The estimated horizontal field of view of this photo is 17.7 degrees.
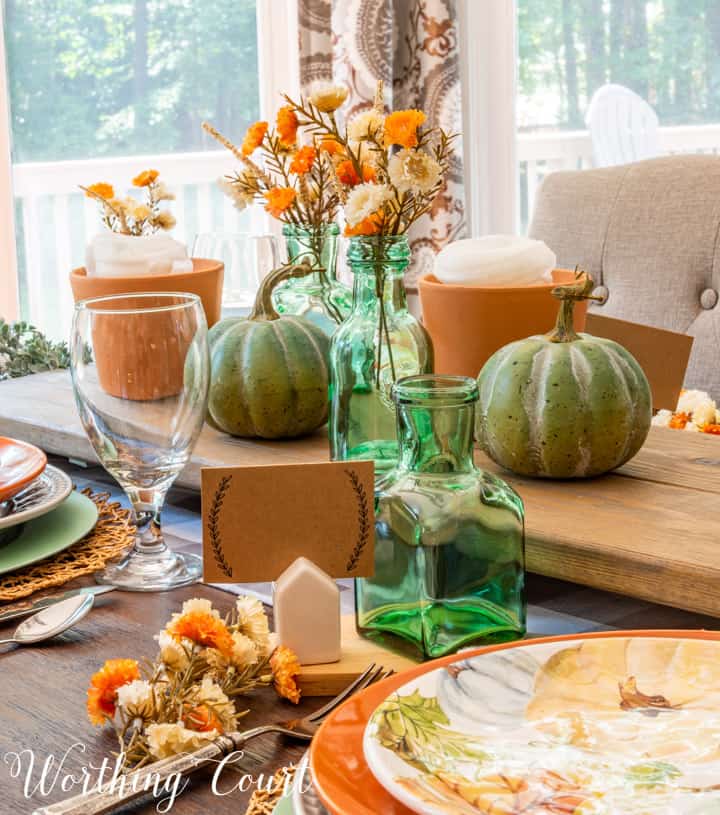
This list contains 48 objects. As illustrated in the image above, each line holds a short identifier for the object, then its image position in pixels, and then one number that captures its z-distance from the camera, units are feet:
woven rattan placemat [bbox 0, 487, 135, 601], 4.59
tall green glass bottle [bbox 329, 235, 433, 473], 4.90
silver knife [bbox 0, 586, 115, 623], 4.44
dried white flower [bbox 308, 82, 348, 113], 4.77
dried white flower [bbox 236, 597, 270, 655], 4.14
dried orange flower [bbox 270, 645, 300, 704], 4.10
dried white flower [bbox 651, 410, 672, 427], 5.71
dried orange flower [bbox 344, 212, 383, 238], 4.72
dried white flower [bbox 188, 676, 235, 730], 3.96
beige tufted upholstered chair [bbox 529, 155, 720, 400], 7.98
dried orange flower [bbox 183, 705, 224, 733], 3.94
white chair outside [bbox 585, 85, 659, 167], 14.87
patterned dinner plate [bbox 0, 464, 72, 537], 4.71
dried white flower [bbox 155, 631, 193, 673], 4.05
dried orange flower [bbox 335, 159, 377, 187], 4.82
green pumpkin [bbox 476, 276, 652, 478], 4.78
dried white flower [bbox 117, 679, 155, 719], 3.93
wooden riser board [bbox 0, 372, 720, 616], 4.38
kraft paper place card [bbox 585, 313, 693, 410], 5.49
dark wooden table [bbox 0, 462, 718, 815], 3.86
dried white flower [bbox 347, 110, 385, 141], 4.72
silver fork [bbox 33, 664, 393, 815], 3.74
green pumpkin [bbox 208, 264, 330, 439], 5.26
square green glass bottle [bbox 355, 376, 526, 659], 4.16
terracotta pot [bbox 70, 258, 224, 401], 4.45
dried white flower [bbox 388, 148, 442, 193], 4.67
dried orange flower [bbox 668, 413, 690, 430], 5.74
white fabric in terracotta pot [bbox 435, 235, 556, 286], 5.20
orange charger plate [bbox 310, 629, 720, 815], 3.48
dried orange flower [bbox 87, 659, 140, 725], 3.97
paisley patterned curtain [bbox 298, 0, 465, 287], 13.13
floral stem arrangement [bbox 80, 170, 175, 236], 5.89
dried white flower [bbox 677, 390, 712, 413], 5.81
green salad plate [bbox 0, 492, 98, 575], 4.67
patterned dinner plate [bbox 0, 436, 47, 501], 4.72
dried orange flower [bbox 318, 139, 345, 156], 4.86
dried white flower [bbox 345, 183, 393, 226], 4.64
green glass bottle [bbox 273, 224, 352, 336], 5.44
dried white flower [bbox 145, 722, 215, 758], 3.87
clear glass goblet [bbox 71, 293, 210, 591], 4.45
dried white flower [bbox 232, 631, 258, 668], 4.10
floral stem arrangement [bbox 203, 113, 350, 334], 5.09
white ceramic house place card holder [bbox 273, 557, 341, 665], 4.19
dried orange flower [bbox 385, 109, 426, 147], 4.58
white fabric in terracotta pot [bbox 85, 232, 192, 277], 5.74
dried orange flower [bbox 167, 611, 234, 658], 4.06
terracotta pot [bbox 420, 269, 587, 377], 5.20
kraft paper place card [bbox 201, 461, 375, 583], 4.22
